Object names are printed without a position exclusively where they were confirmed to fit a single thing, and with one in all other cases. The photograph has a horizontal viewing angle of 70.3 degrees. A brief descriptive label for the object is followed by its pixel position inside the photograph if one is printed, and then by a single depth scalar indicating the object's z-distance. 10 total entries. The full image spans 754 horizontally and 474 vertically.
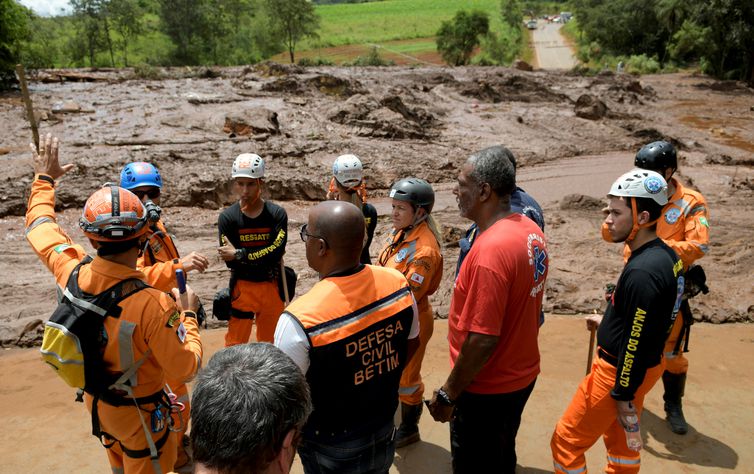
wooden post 4.32
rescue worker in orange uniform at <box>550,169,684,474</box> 3.01
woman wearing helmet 3.95
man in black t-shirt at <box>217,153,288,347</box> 4.80
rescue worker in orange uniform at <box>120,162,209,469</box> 3.96
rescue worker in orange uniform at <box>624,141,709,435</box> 4.31
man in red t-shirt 2.88
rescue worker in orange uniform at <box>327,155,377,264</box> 5.53
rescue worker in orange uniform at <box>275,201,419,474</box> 2.36
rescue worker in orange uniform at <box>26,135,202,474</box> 2.63
